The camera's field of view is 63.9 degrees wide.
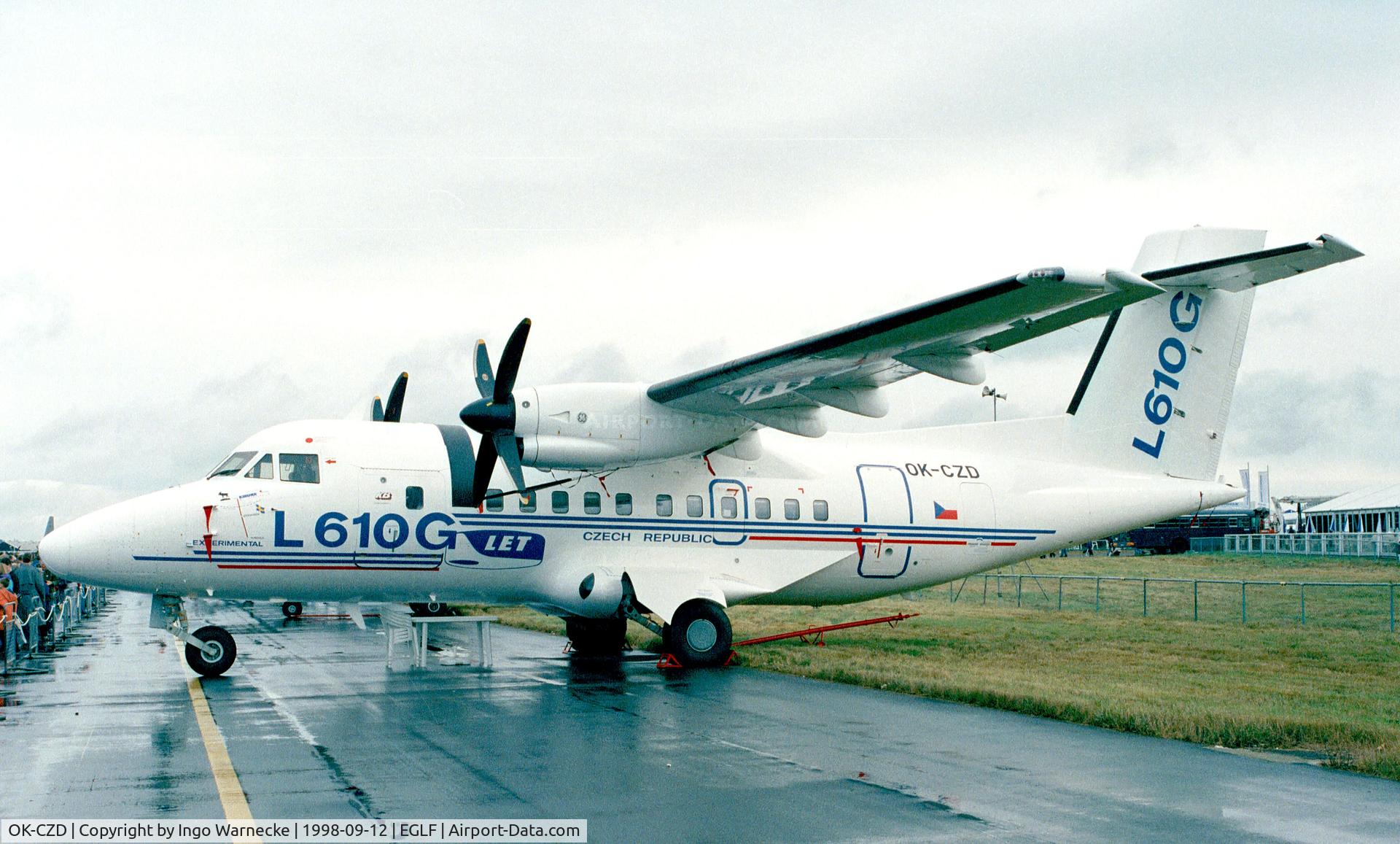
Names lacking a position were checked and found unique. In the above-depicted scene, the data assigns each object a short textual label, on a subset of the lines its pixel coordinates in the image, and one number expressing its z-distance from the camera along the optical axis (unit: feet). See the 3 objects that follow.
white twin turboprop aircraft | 49.39
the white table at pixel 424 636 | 53.72
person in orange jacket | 56.24
